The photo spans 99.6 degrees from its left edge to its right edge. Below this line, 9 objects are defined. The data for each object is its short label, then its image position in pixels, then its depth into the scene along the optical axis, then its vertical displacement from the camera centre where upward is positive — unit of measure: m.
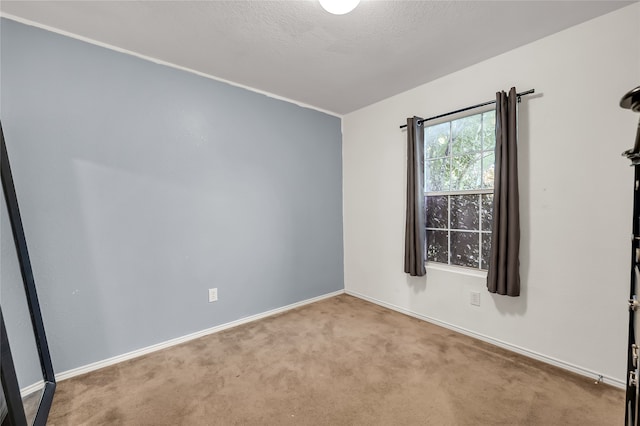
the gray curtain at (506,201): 2.02 -0.21
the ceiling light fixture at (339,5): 1.50 +1.01
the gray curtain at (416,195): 2.62 -0.15
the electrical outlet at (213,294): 2.50 -0.89
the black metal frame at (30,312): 1.25 -0.62
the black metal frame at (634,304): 0.87 -0.48
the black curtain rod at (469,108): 1.98 +0.58
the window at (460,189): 2.35 -0.11
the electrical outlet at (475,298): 2.34 -1.06
